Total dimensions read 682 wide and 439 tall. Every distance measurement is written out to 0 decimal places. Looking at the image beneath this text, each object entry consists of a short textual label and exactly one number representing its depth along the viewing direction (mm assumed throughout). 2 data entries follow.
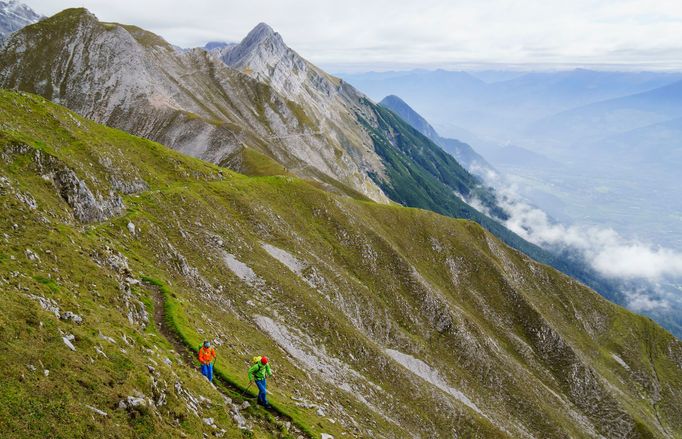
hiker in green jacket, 25391
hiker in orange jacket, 24812
